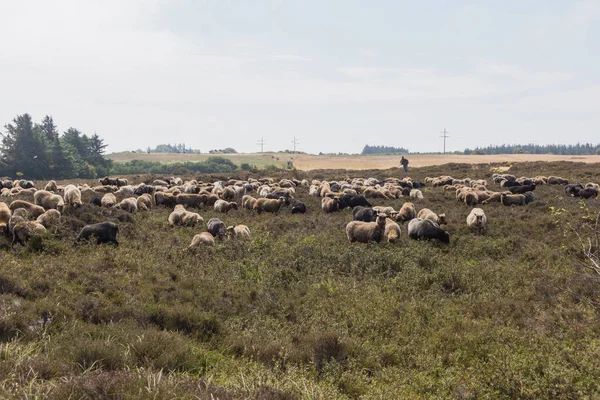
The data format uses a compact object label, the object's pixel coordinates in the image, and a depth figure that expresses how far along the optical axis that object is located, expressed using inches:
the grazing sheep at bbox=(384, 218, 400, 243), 594.7
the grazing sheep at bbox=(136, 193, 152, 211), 856.9
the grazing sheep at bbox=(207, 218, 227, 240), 629.0
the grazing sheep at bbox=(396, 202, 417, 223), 754.7
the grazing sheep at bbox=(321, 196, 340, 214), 895.7
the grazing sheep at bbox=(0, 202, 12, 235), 507.5
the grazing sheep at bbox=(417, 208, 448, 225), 709.9
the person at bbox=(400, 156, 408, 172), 1940.6
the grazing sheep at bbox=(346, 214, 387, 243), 607.2
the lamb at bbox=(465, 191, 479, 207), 929.5
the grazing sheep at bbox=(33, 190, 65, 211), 719.2
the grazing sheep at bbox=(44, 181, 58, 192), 1184.1
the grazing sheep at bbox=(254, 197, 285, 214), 895.1
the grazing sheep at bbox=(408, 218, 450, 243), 603.2
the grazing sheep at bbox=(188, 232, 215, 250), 556.8
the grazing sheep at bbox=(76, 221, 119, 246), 522.3
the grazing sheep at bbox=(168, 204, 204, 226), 717.9
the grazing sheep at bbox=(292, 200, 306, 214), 884.0
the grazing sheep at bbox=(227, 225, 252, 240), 619.5
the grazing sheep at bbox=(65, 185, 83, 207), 740.6
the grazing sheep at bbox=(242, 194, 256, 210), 924.6
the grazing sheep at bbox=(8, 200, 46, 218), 612.3
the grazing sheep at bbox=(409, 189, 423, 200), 1049.2
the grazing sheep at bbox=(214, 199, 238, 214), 882.8
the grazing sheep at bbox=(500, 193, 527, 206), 897.5
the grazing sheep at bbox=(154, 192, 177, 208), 936.9
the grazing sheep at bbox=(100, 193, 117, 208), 815.8
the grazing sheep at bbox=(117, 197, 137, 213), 812.0
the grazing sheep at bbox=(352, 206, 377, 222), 739.4
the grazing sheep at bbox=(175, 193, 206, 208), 930.7
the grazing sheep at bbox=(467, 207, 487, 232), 668.7
